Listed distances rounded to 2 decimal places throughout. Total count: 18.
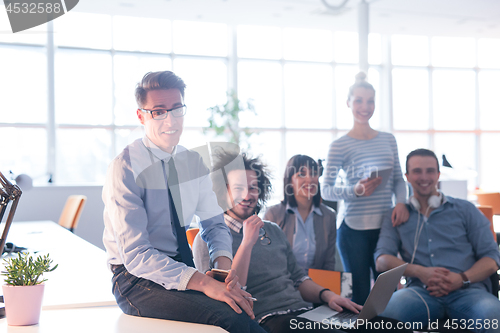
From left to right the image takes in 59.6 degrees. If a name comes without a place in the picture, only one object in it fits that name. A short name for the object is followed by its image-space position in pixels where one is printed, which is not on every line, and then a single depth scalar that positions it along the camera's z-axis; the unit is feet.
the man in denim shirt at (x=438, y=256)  6.46
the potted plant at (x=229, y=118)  23.71
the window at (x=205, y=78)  25.23
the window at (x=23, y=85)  22.61
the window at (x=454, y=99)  30.25
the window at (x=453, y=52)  30.07
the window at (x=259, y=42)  26.78
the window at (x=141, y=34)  24.49
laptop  5.24
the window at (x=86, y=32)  23.38
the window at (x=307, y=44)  27.48
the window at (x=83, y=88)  23.35
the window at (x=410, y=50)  29.45
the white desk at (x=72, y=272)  4.41
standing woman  7.54
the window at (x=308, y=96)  27.63
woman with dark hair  7.42
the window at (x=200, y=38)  25.61
